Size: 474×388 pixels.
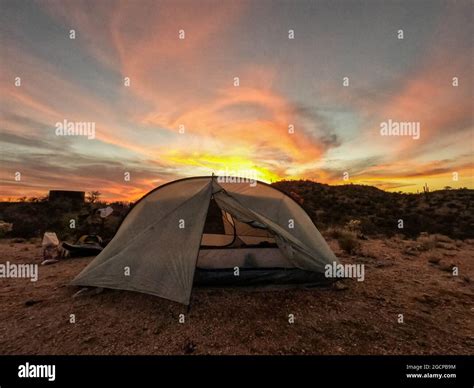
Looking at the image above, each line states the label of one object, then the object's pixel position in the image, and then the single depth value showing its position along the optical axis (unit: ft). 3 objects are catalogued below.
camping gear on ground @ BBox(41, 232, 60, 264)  24.20
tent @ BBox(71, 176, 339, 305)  14.37
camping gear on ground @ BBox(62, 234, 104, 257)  24.81
